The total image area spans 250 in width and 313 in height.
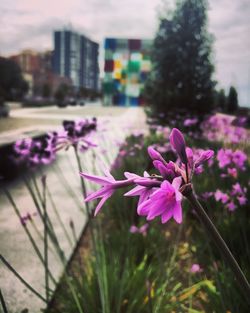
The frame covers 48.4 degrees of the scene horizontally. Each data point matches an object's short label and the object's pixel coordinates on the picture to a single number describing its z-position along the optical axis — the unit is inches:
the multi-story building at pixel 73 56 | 4395.1
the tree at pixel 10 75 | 1336.6
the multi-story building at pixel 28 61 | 2621.6
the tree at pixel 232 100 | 706.6
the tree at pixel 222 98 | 748.3
